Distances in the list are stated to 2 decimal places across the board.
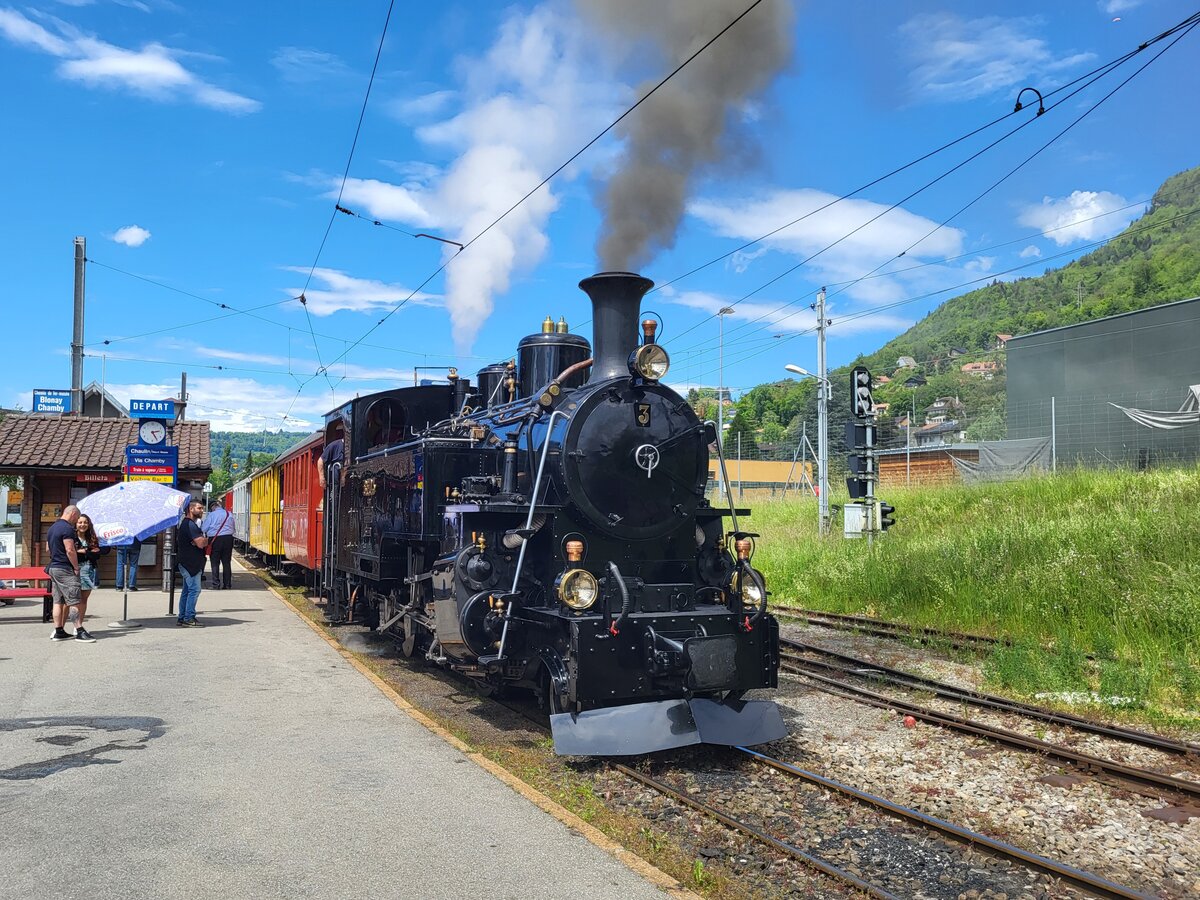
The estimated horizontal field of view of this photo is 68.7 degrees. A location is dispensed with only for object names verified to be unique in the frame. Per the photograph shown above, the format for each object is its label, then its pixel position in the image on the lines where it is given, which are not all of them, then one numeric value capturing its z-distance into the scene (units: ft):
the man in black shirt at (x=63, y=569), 34.35
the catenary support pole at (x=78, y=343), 65.72
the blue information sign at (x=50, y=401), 96.99
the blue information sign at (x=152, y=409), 52.54
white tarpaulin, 58.70
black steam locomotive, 20.20
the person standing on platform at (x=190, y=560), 40.19
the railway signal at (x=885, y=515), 45.75
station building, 52.49
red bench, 41.11
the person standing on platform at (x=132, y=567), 53.52
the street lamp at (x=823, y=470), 62.03
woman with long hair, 35.40
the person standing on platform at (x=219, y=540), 57.26
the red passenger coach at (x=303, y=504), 47.54
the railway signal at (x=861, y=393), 47.57
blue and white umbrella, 40.19
